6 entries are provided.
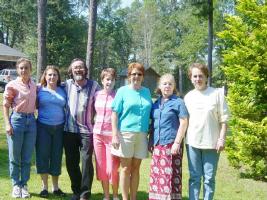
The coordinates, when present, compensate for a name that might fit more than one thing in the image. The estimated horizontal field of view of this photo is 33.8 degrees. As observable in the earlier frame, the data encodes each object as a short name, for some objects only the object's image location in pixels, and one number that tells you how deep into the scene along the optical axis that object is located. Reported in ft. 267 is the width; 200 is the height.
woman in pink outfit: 19.81
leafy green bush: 27.86
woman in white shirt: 18.02
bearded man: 20.21
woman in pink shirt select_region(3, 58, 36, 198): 20.57
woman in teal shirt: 18.66
